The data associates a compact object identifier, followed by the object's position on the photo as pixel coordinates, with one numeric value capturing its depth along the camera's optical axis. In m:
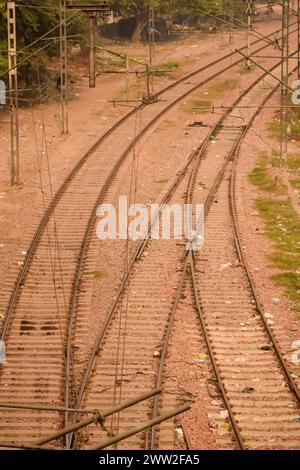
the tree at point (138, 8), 52.06
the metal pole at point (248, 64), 47.72
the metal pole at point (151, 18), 48.49
